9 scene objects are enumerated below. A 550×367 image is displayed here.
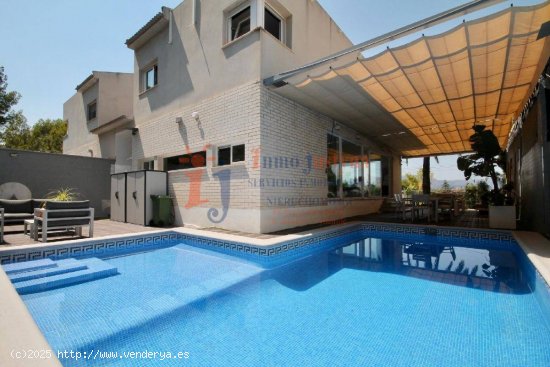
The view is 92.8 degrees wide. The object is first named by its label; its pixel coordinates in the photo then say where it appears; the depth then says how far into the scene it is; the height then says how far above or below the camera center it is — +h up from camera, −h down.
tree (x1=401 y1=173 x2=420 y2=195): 24.64 +0.94
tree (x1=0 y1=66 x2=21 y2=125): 20.59 +7.48
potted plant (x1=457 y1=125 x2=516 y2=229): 7.11 +0.63
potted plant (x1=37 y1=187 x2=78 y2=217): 10.11 -0.07
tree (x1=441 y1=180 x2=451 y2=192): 22.58 +0.52
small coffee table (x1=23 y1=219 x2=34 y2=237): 5.85 -0.75
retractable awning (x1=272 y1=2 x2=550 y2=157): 4.37 +2.64
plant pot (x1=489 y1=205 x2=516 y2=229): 7.02 -0.68
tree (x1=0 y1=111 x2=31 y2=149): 25.64 +5.86
